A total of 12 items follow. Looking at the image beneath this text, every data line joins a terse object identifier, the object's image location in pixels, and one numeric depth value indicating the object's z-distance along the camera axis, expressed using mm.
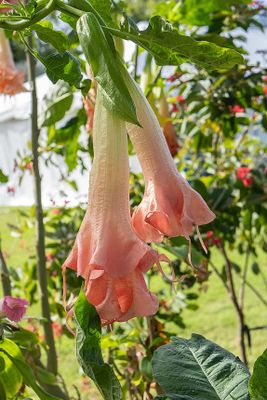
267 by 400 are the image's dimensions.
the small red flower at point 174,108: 1963
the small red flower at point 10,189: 1847
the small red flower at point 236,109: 1782
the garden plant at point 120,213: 460
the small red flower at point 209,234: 1712
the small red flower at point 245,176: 1777
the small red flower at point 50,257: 1740
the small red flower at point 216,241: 1690
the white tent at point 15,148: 6254
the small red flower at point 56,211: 2032
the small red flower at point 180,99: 1880
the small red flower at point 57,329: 1870
